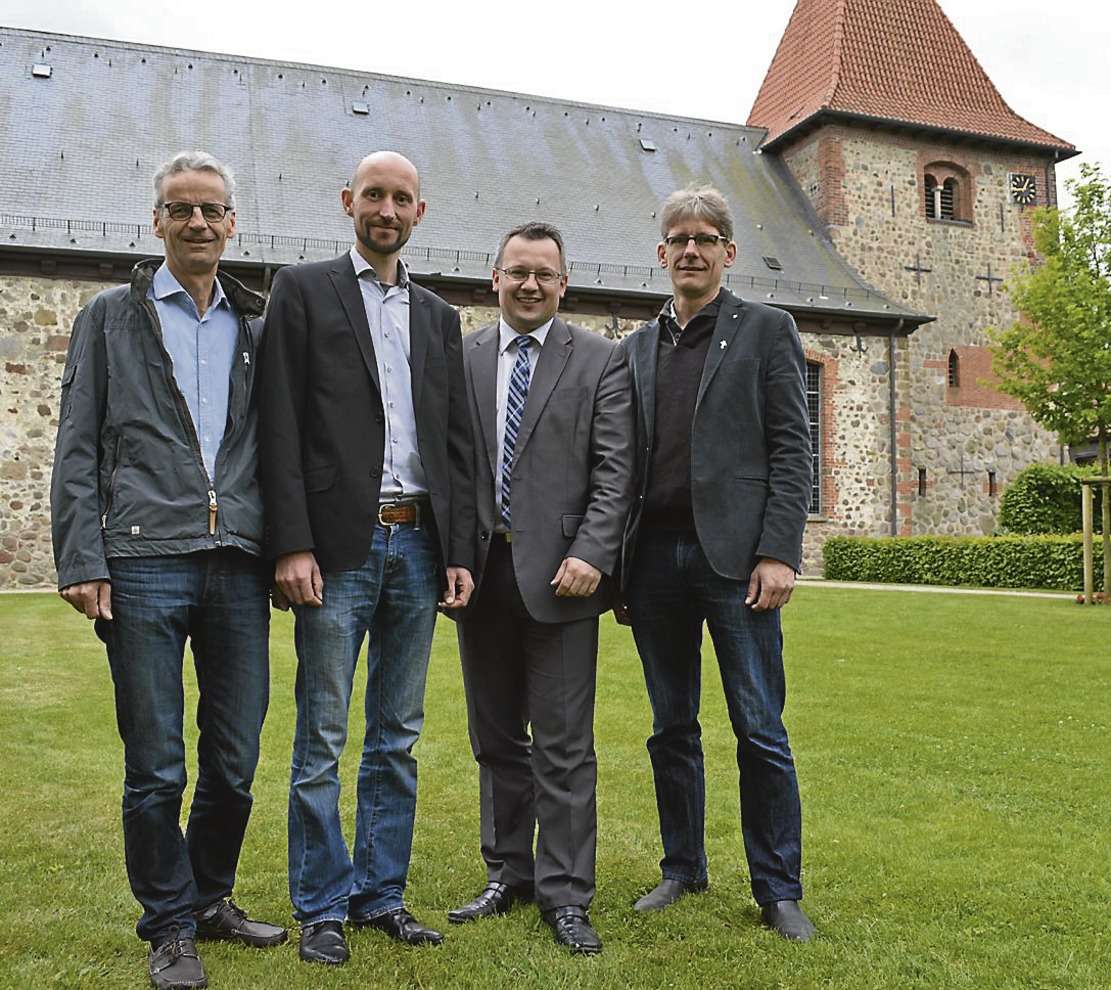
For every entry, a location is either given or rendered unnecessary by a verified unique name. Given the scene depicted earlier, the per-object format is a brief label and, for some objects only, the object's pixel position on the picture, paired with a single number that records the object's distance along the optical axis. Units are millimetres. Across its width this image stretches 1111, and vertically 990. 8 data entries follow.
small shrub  20484
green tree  17359
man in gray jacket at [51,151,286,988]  2854
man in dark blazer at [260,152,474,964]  3041
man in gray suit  3324
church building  16312
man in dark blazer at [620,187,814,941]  3344
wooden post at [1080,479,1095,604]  12914
